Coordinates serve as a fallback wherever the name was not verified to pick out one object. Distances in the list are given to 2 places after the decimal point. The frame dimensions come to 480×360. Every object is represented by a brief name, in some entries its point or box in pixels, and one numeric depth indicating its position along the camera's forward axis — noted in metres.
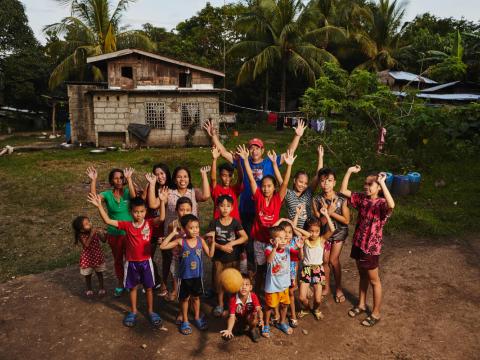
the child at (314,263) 4.33
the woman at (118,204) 4.75
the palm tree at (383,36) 27.41
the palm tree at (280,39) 23.38
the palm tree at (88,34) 21.73
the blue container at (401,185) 9.34
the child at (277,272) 4.01
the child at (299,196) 4.64
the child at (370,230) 4.20
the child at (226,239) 4.28
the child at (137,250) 4.25
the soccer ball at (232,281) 3.88
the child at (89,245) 4.79
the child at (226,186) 4.71
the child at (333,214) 4.50
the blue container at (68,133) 20.99
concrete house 18.50
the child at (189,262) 4.09
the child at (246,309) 3.94
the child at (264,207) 4.45
